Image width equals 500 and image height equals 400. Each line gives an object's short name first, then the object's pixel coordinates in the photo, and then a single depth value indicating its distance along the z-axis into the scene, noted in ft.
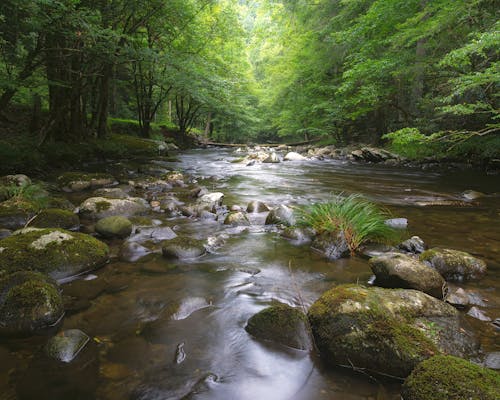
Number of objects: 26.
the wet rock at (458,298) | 8.31
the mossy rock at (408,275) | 8.26
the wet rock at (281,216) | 15.11
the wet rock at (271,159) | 46.82
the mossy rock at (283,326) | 6.77
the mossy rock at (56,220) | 13.48
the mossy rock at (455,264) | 9.89
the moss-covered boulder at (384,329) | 5.94
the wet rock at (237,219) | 15.55
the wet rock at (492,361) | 6.02
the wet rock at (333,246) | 11.76
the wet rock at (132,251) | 11.22
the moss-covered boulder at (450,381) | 4.48
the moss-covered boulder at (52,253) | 9.21
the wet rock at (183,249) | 11.46
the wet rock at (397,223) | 15.08
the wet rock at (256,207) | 18.10
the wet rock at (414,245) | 12.08
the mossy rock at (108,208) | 16.02
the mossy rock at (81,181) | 22.45
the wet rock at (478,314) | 7.73
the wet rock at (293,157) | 50.00
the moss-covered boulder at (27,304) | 6.84
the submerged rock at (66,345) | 6.10
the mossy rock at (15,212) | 13.76
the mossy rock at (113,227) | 13.04
